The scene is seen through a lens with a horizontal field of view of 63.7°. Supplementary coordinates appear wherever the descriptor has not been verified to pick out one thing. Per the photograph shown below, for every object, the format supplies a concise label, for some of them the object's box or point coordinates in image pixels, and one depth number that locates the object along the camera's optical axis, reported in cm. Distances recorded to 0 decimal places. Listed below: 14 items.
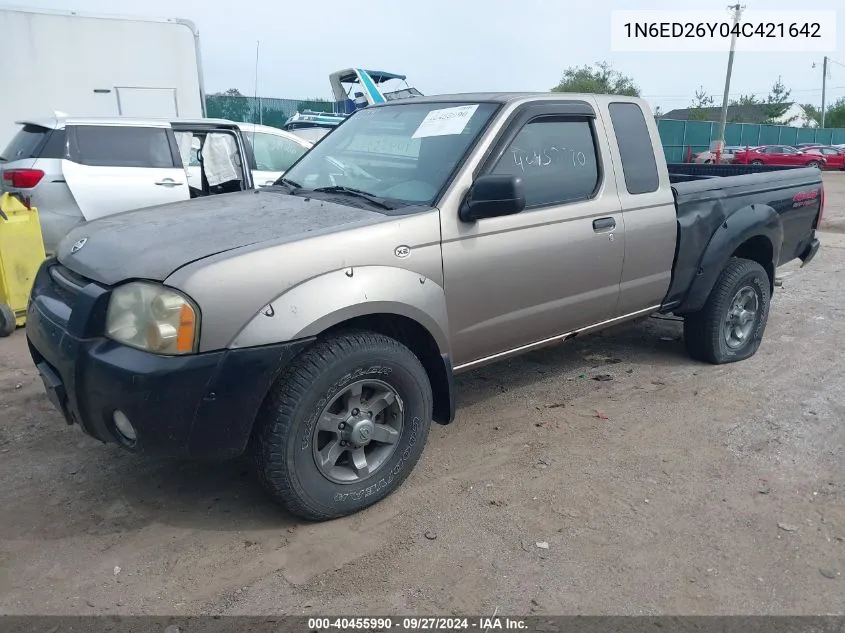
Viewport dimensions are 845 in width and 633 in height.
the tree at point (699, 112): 5544
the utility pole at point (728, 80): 2939
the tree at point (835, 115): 6358
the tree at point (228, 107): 1862
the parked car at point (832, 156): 3234
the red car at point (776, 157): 2991
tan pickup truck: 258
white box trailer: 927
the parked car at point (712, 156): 2944
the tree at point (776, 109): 5653
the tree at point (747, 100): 6012
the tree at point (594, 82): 5753
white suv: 628
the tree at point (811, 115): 6693
